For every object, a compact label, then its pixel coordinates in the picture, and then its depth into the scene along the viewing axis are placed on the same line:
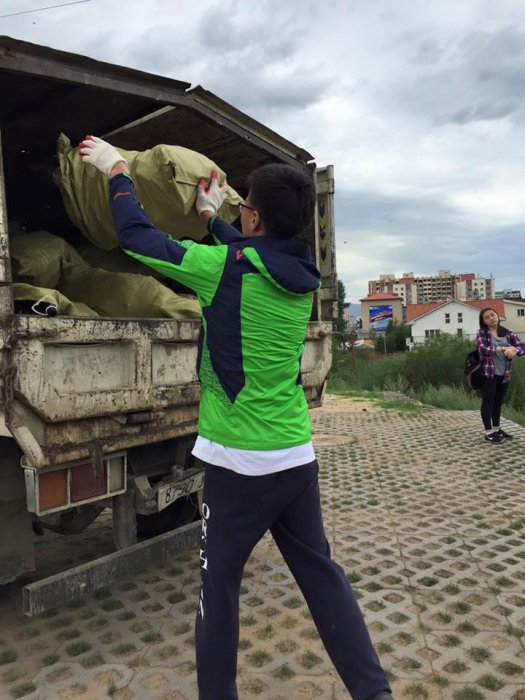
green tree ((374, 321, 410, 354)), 51.66
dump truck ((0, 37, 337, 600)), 2.35
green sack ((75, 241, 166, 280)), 3.44
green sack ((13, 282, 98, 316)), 2.57
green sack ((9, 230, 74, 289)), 2.93
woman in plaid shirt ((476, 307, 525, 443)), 7.20
